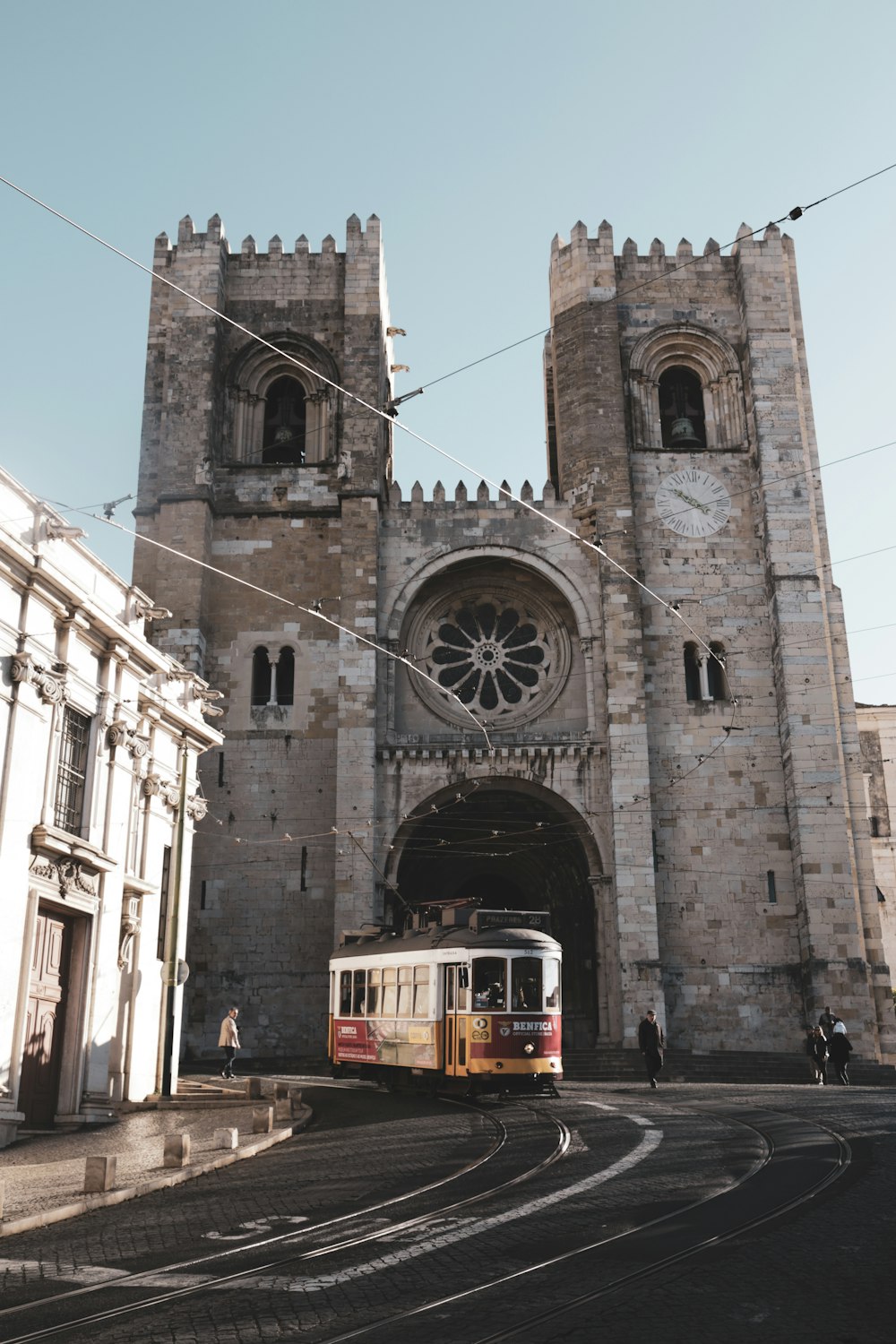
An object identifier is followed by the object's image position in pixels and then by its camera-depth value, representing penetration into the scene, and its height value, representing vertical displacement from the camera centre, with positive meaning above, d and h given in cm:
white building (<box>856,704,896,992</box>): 4262 +845
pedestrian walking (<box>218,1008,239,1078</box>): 2172 +24
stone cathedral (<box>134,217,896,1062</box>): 2631 +858
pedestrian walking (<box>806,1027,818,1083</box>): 2228 +2
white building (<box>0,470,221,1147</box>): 1413 +274
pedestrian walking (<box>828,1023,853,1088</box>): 2120 +1
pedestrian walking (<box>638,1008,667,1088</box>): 2000 +9
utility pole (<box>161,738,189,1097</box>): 1889 +108
